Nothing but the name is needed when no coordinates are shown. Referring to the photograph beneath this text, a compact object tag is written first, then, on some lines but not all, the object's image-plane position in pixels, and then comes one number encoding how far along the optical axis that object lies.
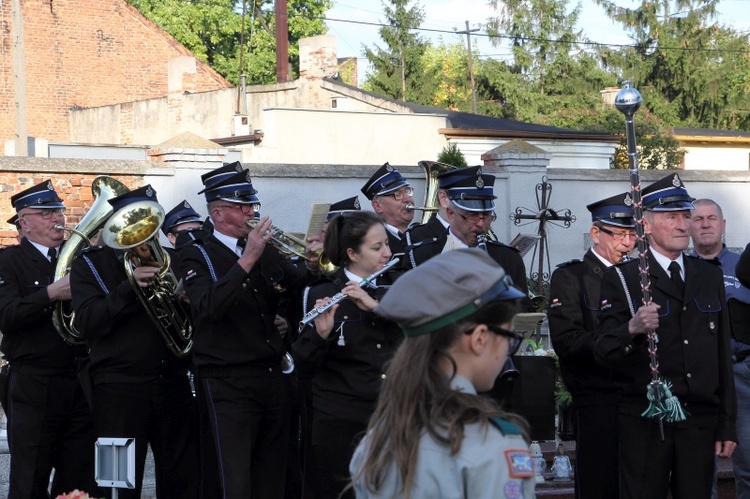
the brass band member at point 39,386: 7.73
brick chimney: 34.16
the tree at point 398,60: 52.97
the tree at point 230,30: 47.72
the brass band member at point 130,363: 7.05
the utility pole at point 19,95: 22.41
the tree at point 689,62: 44.62
